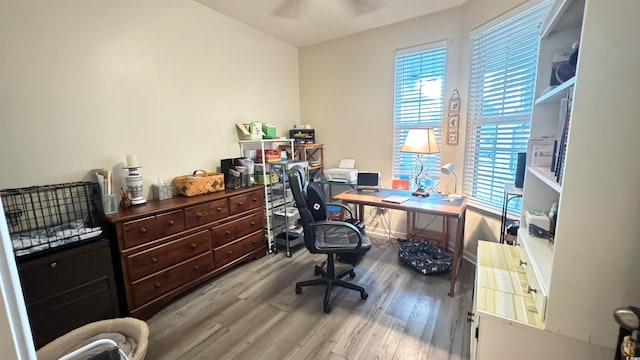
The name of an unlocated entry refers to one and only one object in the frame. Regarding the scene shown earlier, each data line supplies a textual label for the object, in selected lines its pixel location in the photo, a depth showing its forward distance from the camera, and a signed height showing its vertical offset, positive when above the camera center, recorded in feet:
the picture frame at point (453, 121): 9.43 +0.57
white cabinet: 2.75 -0.78
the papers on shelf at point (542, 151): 5.18 -0.30
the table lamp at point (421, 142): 8.96 -0.13
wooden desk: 7.61 -2.03
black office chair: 6.98 -2.72
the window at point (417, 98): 9.89 +1.53
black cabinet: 5.13 -2.87
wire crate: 5.37 -1.51
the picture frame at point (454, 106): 9.35 +1.08
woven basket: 8.26 -1.23
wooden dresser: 6.44 -2.68
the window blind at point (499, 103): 7.34 +0.99
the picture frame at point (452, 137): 9.52 +0.01
